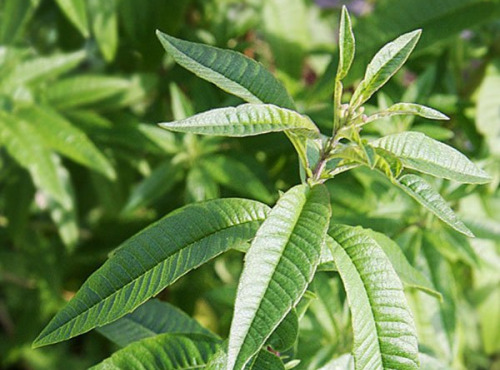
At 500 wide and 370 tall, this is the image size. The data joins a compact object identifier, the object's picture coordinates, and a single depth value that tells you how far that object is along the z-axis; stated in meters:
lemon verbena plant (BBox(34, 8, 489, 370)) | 0.36
